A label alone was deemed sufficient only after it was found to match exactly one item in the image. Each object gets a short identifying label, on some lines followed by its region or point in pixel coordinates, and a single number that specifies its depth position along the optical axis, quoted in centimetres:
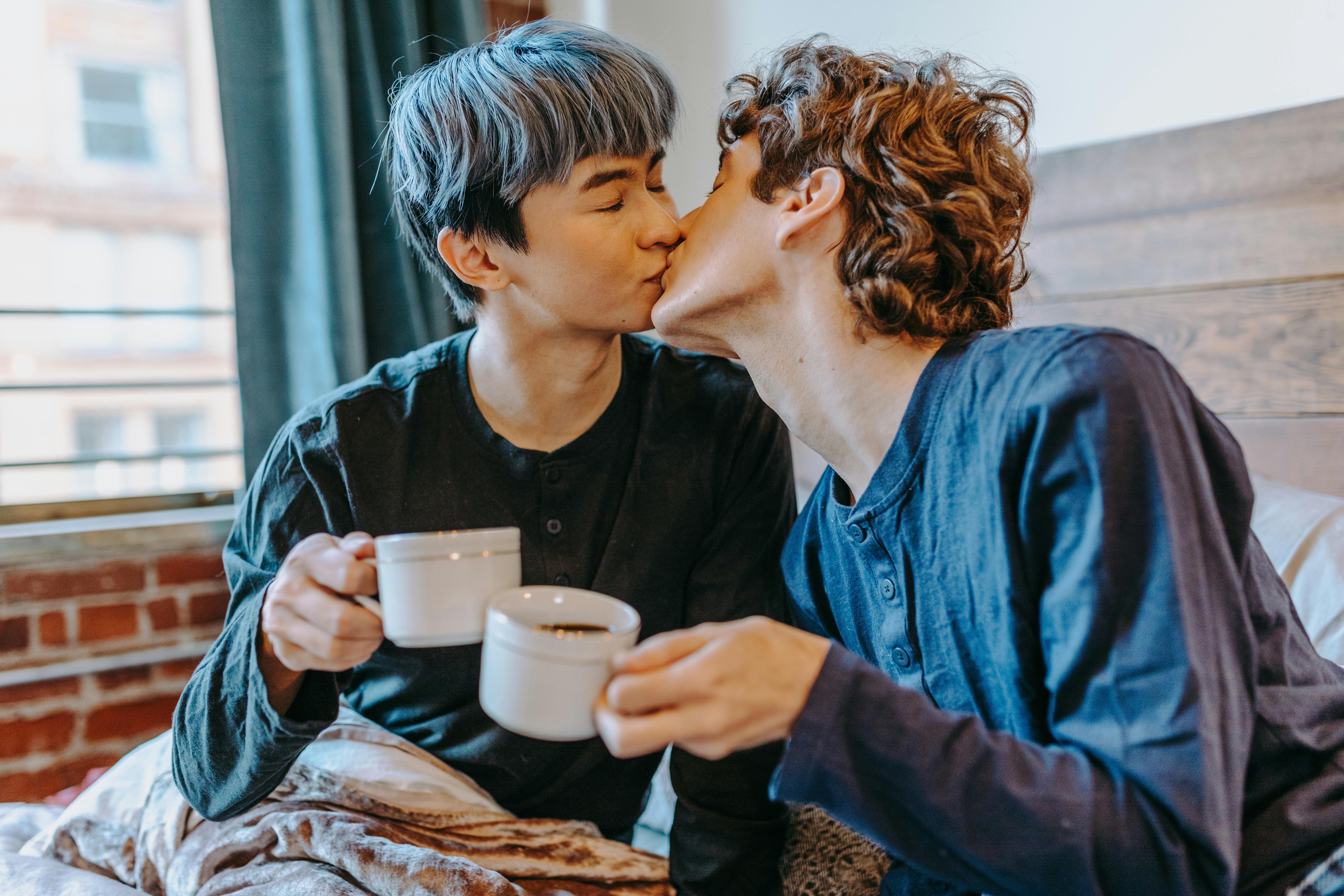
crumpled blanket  97
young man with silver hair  115
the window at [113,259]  212
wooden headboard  132
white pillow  108
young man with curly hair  63
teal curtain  195
